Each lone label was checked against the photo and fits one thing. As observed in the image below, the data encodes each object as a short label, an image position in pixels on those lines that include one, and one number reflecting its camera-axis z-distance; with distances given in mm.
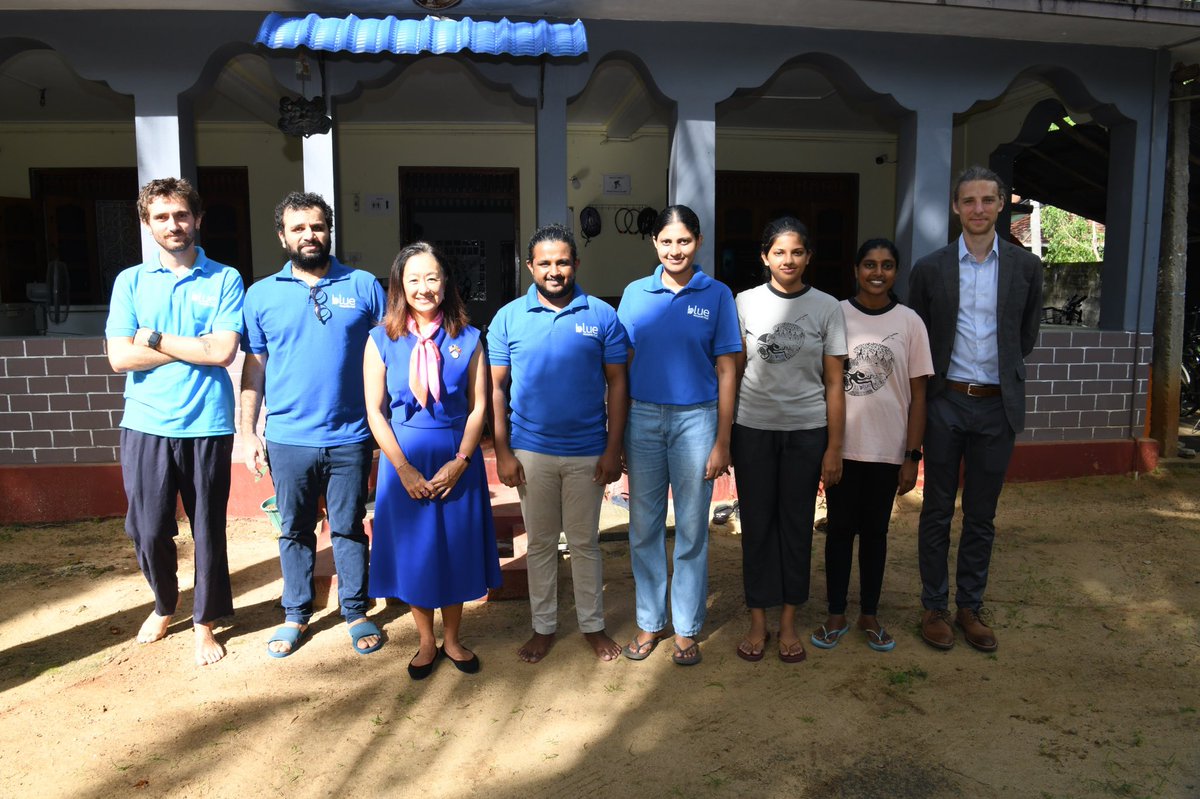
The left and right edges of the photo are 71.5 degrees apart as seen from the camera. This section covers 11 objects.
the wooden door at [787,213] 9875
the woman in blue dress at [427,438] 3002
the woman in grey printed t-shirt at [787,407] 3062
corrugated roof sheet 4480
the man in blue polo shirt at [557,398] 3018
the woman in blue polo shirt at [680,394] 3045
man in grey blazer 3260
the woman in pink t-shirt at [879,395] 3150
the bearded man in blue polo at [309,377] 3164
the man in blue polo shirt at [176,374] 3135
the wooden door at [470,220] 9477
